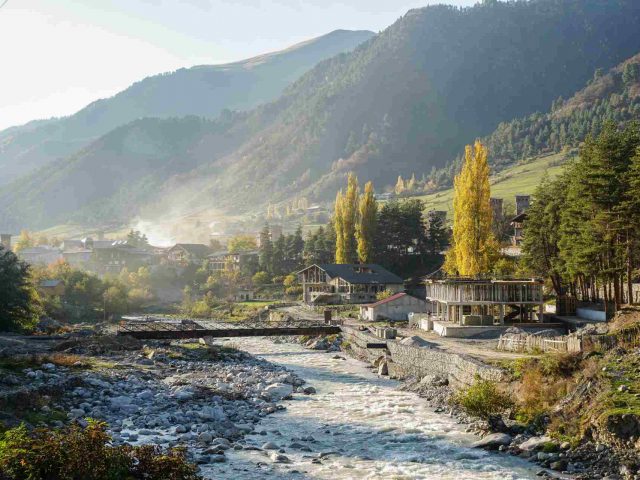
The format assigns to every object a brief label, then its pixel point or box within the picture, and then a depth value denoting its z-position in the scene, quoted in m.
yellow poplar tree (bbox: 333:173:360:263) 116.38
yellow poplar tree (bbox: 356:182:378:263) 111.12
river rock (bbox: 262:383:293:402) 41.16
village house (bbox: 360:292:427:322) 81.88
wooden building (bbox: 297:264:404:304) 101.75
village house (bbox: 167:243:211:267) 173.62
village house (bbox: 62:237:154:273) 168.38
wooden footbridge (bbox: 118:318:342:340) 65.75
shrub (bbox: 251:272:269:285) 134.88
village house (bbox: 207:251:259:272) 144.50
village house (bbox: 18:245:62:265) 181.75
